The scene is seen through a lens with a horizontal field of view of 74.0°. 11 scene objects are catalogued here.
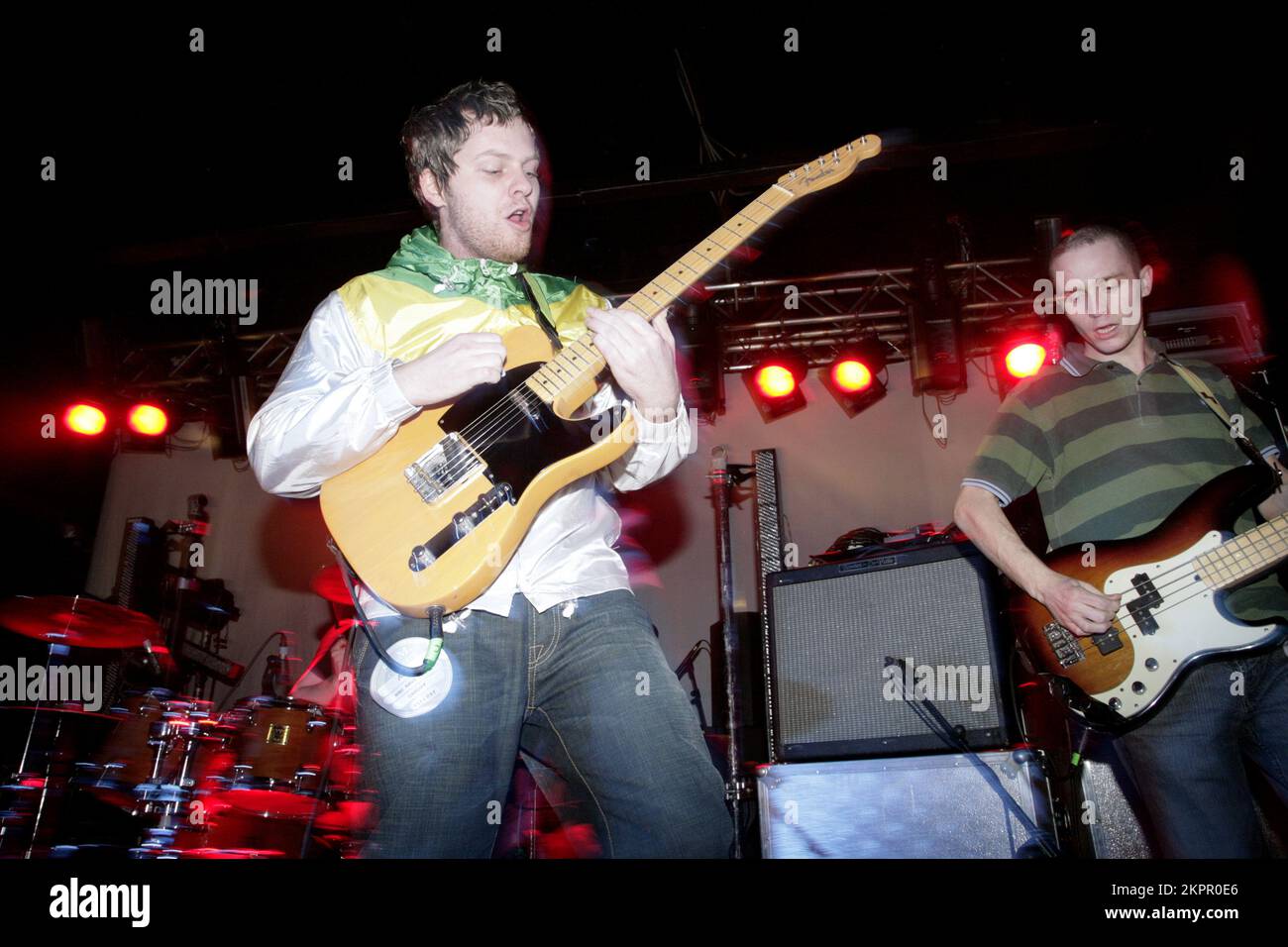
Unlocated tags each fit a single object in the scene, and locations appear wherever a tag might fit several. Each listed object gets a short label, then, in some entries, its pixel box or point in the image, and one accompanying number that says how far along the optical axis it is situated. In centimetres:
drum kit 427
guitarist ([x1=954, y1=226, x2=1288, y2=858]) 221
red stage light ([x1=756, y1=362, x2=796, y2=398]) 691
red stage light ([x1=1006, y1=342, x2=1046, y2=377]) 609
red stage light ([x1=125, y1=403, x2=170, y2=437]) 699
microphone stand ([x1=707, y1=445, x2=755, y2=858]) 428
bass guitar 232
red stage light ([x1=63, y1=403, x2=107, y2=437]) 677
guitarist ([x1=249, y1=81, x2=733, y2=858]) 159
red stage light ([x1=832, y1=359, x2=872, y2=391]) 693
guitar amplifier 324
